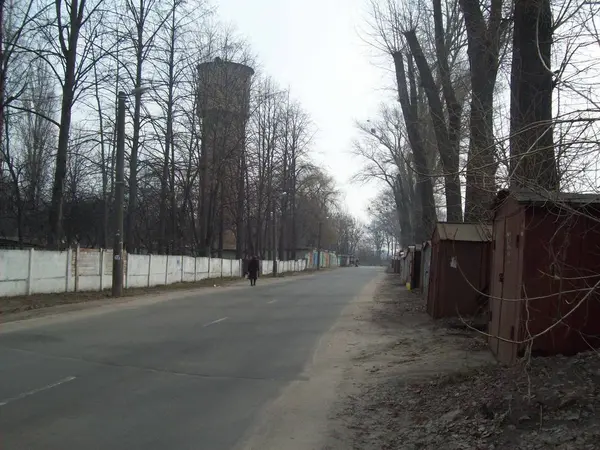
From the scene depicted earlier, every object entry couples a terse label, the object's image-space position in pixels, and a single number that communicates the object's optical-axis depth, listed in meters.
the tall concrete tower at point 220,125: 36.22
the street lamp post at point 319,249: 92.28
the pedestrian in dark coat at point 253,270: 32.91
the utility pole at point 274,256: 49.25
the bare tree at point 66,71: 22.09
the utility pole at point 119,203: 20.50
